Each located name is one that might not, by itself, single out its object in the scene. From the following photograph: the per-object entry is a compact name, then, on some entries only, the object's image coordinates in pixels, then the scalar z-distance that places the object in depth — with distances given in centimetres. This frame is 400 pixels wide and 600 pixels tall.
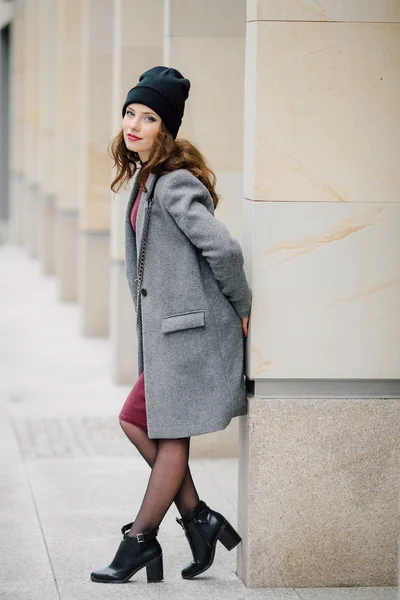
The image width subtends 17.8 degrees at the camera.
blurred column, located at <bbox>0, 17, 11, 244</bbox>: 2775
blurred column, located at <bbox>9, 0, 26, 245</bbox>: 2426
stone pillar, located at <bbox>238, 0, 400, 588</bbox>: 493
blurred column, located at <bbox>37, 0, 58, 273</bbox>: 1777
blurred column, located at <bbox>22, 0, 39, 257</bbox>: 2139
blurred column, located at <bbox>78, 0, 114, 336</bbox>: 1205
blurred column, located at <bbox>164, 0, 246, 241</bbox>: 746
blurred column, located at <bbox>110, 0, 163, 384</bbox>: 985
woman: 488
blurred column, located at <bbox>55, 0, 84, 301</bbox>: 1522
